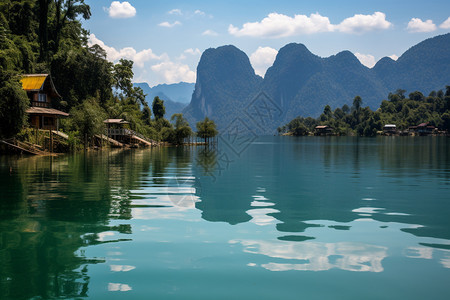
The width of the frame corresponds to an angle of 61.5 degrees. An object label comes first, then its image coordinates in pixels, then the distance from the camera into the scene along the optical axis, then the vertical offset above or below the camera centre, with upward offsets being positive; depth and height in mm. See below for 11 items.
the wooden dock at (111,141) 70312 +546
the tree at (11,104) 40156 +4280
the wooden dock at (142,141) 80125 +588
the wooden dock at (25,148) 45775 -470
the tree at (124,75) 100812 +18457
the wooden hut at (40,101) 53650 +6355
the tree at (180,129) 92438 +3572
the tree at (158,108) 113500 +10767
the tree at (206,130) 101188 +3625
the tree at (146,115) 103250 +7900
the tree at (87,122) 60344 +3512
